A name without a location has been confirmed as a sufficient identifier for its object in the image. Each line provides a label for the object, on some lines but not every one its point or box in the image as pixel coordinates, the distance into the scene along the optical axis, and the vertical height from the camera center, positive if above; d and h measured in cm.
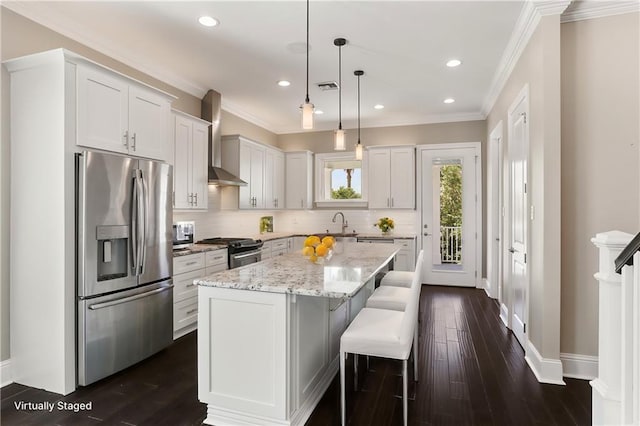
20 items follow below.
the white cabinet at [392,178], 610 +63
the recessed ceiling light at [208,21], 296 +166
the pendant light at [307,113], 260 +75
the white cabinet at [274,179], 598 +60
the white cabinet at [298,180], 657 +63
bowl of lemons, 290 -32
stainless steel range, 439 -48
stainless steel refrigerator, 259 -40
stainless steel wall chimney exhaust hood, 466 +107
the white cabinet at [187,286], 360 -77
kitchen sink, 616 -39
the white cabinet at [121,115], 265 +83
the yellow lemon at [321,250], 289 -31
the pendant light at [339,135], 327 +73
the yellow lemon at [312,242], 310 -26
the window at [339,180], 668 +64
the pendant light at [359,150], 400 +73
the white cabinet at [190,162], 398 +62
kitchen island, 198 -77
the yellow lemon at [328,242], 322 -27
